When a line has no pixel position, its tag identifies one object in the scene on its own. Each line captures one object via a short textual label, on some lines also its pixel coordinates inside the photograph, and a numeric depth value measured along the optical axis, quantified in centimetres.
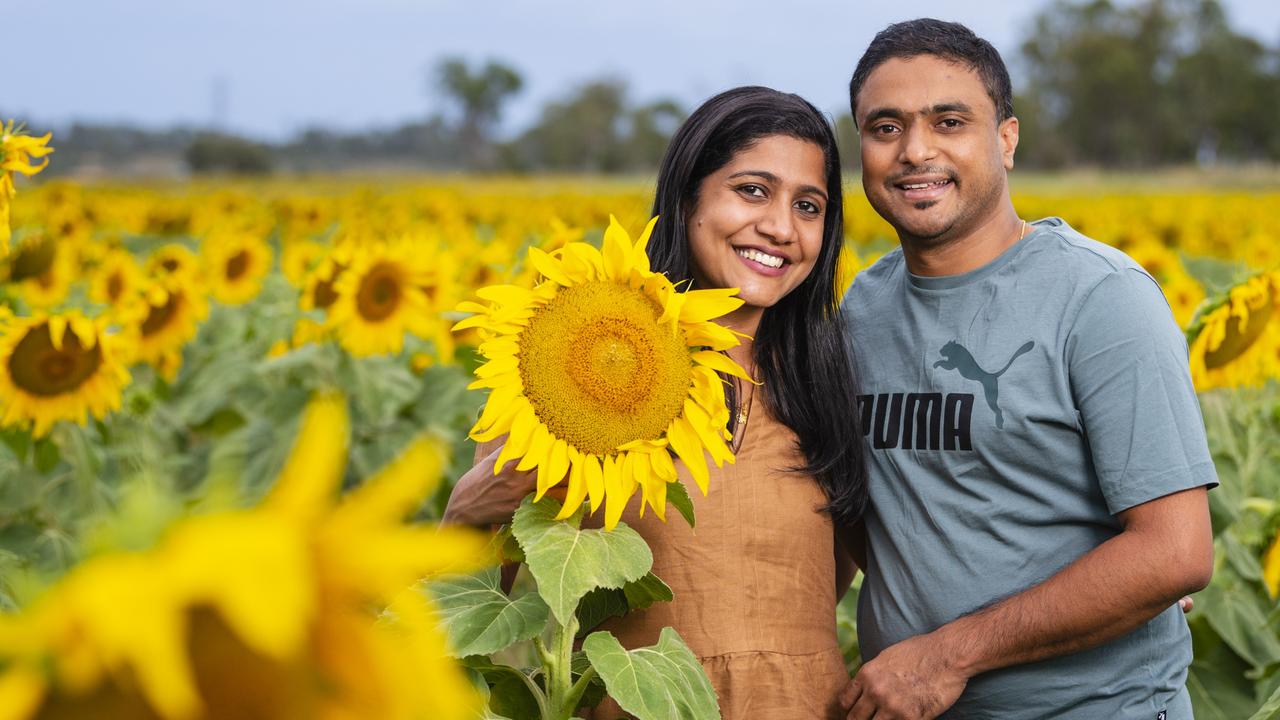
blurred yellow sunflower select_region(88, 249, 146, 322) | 536
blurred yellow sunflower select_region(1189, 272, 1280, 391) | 319
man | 206
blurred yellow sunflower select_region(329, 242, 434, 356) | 450
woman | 211
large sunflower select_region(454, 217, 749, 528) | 161
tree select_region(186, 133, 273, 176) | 3625
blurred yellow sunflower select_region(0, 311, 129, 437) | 354
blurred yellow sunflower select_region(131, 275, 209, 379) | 502
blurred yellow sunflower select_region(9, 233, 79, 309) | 539
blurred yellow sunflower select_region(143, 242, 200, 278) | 543
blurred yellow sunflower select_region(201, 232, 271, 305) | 611
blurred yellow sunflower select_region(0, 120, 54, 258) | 219
